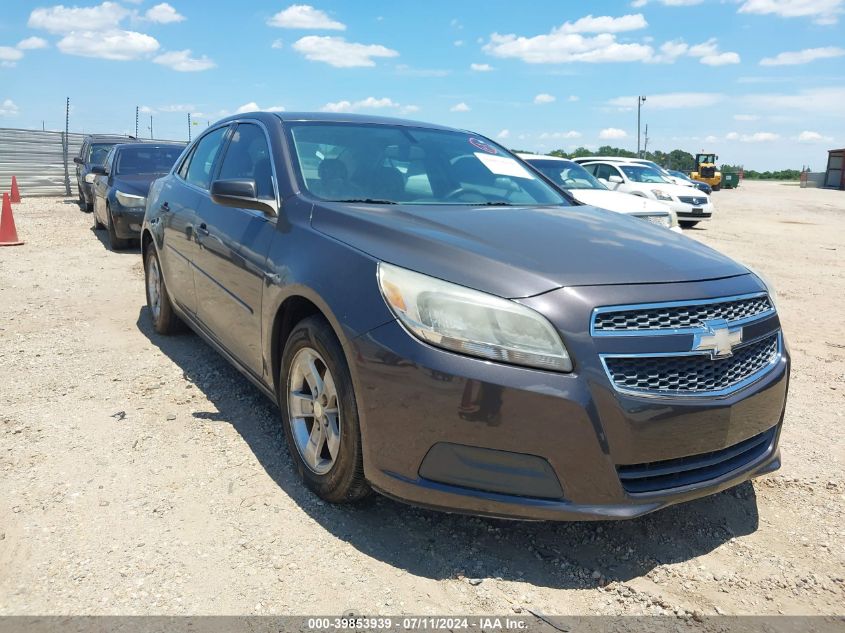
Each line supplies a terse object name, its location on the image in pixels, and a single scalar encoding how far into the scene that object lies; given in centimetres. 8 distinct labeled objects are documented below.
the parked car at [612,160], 1585
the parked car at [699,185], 2787
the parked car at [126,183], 970
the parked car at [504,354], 229
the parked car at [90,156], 1508
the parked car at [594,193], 1028
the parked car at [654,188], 1571
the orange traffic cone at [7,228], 1042
